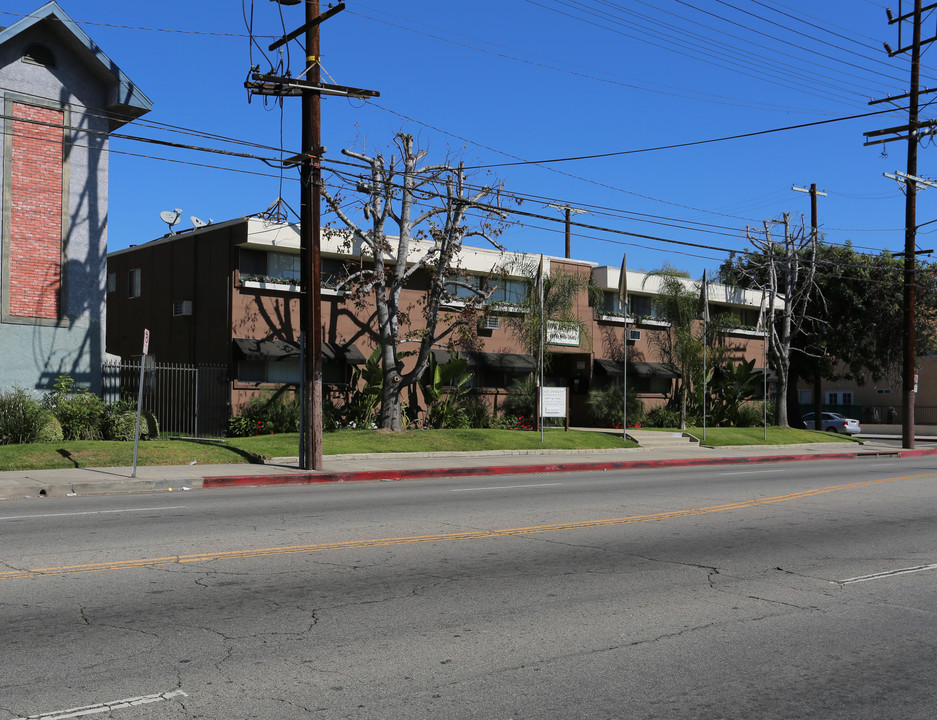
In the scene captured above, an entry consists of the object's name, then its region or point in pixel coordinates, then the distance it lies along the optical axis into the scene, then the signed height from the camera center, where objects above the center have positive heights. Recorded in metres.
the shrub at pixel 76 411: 23.14 -1.07
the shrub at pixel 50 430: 21.56 -1.46
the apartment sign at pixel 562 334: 35.09 +1.72
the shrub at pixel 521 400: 35.53 -0.95
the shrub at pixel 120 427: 23.27 -1.46
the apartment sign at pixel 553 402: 30.33 -0.87
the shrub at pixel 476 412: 34.03 -1.40
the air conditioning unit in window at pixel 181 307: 30.78 +2.19
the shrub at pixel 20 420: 21.28 -1.22
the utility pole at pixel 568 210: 41.66 +7.83
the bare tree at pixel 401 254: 28.70 +3.97
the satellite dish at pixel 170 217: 33.81 +5.77
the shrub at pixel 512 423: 34.53 -1.81
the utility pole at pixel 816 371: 44.44 +0.52
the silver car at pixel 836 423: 51.28 -2.51
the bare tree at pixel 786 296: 43.56 +4.22
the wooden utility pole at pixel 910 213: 30.58 +6.28
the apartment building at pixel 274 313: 29.22 +2.16
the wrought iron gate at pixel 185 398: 28.77 -0.85
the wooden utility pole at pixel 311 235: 20.09 +3.09
